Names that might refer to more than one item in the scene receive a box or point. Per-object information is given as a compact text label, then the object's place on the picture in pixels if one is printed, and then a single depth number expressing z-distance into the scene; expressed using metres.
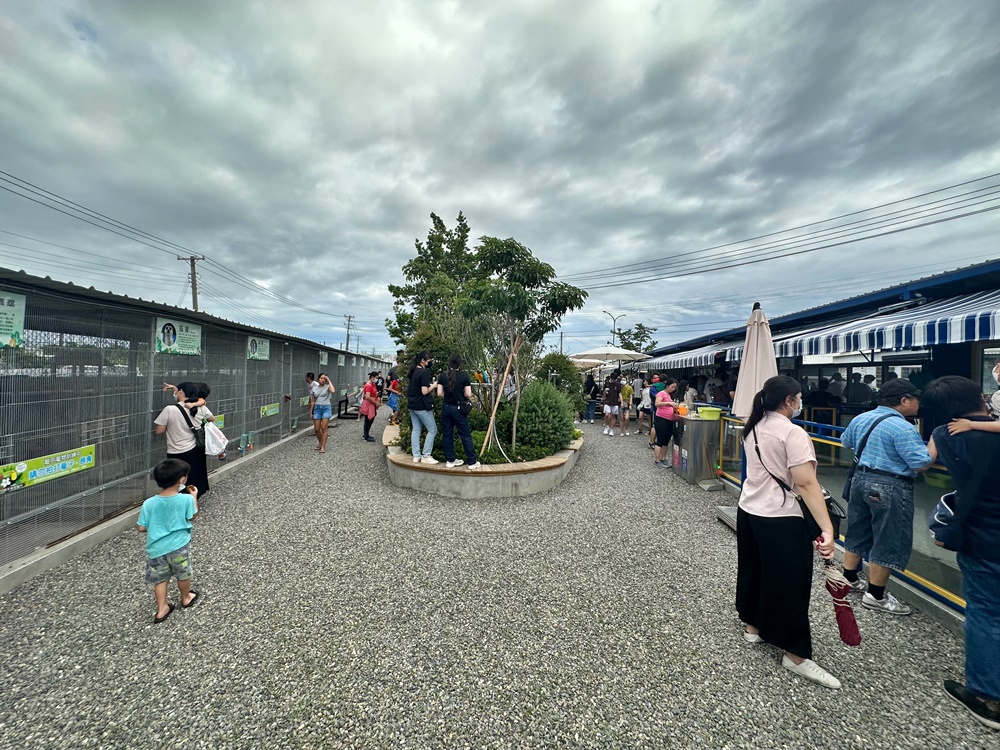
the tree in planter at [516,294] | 6.43
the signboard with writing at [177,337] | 4.93
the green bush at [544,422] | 6.96
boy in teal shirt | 2.76
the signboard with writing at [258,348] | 7.49
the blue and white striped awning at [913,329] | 4.32
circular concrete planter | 5.50
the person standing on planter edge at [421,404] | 5.82
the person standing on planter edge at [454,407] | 5.70
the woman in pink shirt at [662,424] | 7.48
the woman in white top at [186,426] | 4.35
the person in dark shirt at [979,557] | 2.02
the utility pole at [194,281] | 23.04
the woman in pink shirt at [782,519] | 2.23
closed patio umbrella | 4.70
